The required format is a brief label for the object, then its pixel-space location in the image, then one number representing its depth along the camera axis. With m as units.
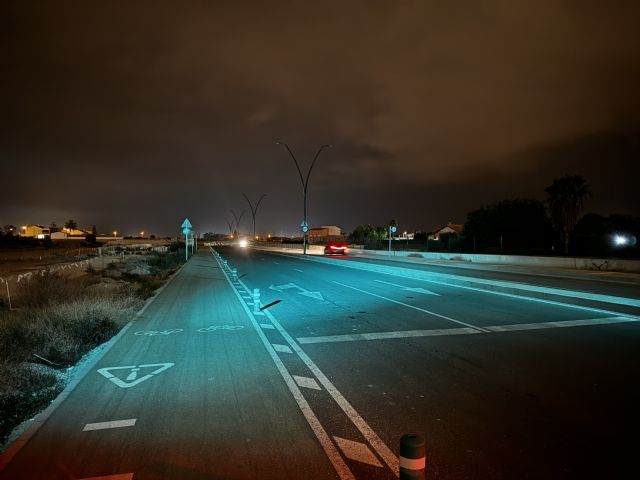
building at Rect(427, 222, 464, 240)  115.41
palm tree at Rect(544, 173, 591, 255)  51.78
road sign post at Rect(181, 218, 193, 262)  31.88
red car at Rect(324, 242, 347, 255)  51.94
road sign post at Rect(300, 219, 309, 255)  49.17
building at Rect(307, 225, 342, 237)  190.88
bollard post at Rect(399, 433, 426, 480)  2.81
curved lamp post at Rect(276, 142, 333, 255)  42.99
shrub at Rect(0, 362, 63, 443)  5.39
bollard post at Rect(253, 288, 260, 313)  12.72
